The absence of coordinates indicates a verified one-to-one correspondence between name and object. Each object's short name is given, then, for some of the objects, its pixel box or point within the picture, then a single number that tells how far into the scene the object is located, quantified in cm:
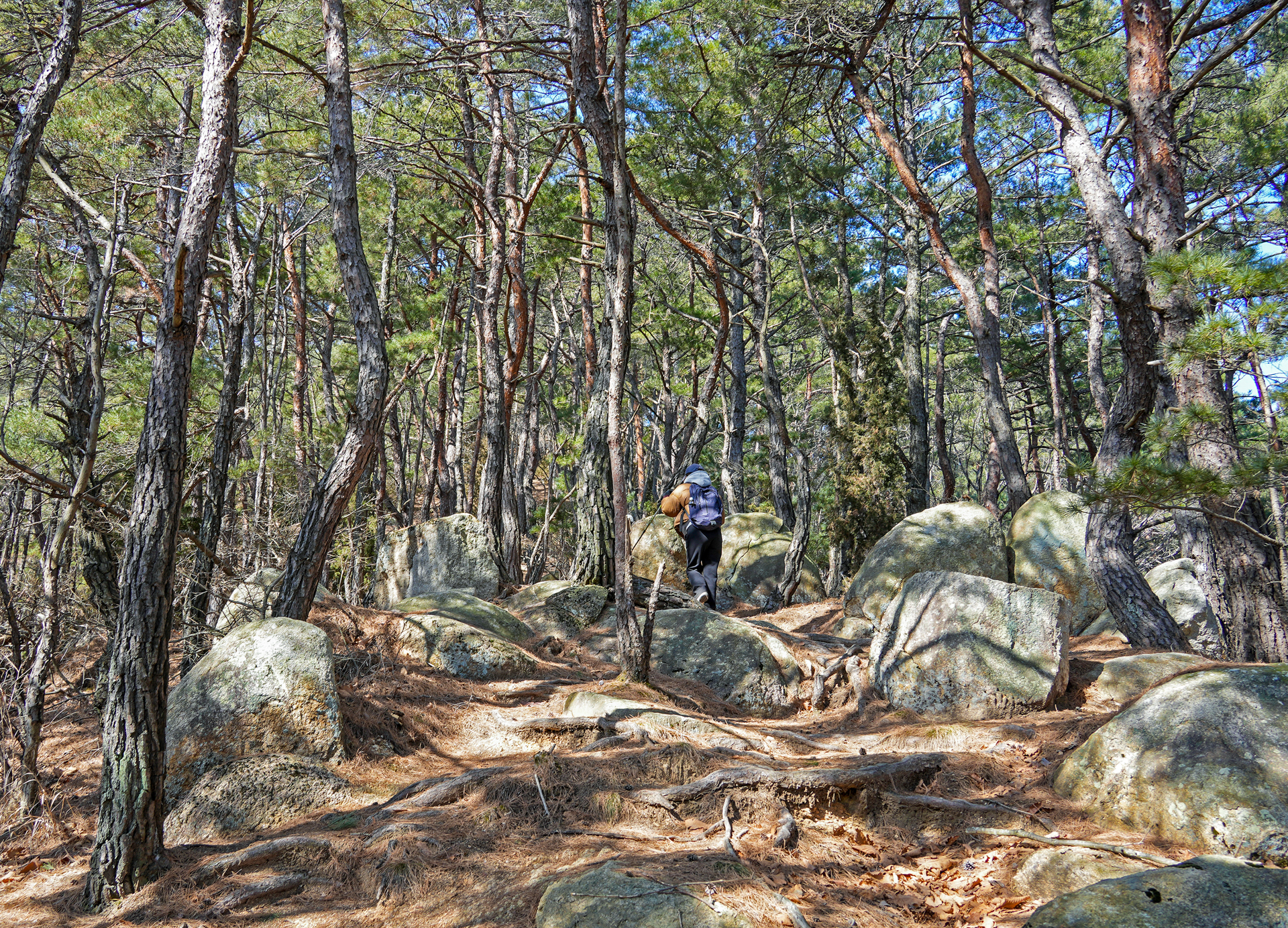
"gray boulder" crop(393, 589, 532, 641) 739
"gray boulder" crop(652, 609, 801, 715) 675
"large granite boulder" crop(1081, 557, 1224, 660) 768
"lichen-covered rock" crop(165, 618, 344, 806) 476
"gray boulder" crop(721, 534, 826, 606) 1229
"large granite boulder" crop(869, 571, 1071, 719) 554
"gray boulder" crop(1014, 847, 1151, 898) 319
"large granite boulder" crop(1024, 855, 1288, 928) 247
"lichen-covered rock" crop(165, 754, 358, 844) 429
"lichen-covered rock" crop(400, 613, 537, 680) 669
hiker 844
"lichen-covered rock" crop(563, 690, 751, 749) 510
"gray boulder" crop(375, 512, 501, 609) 1023
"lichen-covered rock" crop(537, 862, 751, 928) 281
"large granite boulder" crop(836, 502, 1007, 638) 924
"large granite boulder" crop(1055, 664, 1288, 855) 338
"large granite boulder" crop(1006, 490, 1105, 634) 907
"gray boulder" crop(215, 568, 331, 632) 679
